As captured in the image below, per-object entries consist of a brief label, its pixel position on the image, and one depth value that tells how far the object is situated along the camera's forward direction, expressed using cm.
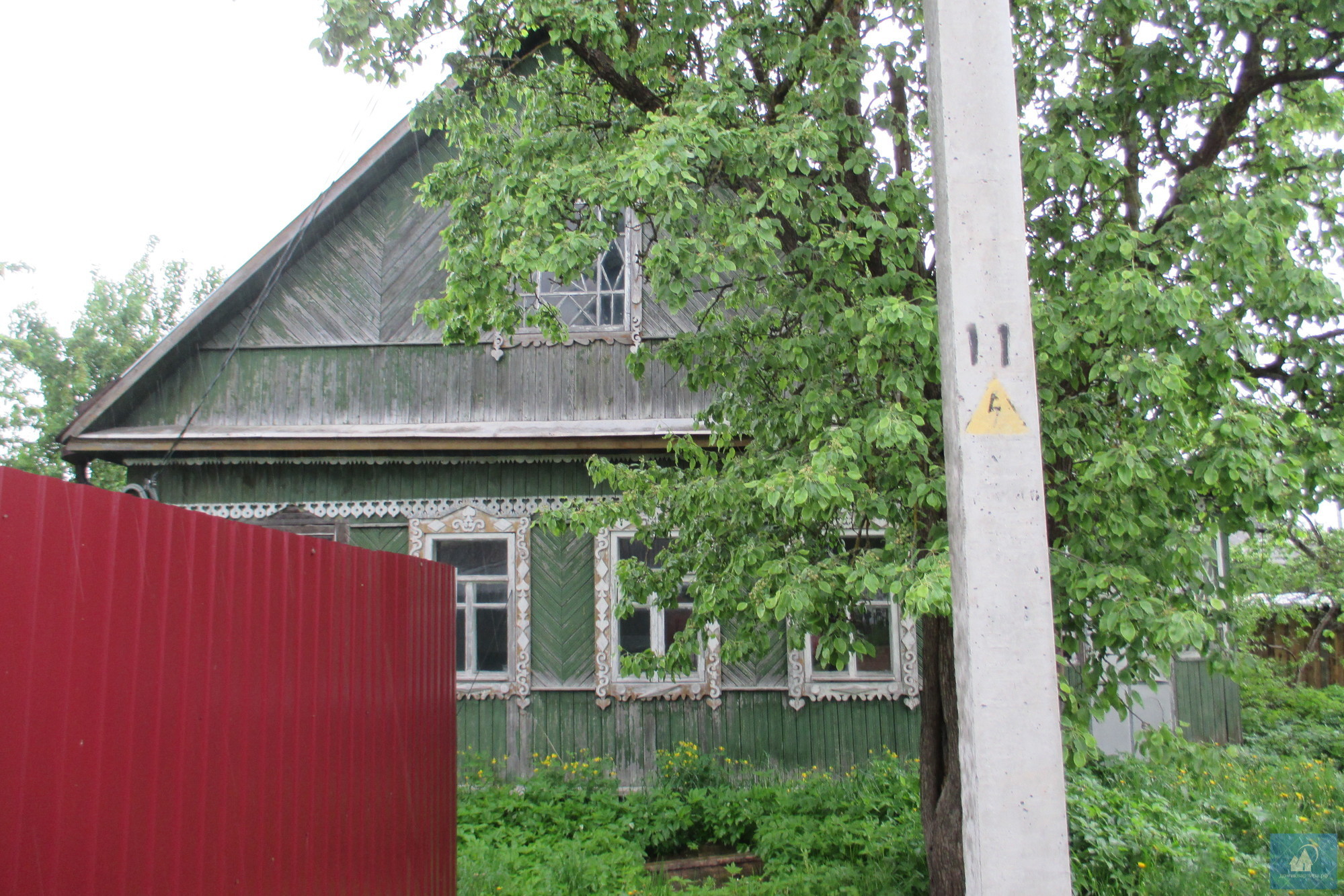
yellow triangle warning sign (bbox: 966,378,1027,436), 280
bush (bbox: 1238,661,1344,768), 1068
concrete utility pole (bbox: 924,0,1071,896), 265
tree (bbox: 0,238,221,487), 1966
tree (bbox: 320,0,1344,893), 400
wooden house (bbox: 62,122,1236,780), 869
